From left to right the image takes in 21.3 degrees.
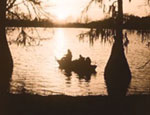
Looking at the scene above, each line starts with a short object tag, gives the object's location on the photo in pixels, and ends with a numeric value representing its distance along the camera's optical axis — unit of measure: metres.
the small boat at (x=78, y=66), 42.47
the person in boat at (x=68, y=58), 42.61
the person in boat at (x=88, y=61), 42.56
